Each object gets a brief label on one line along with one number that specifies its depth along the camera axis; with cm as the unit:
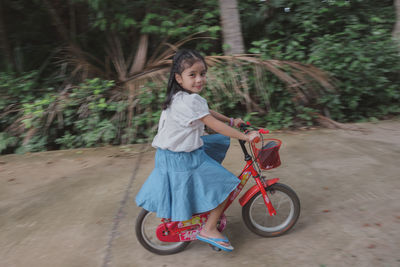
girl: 218
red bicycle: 242
